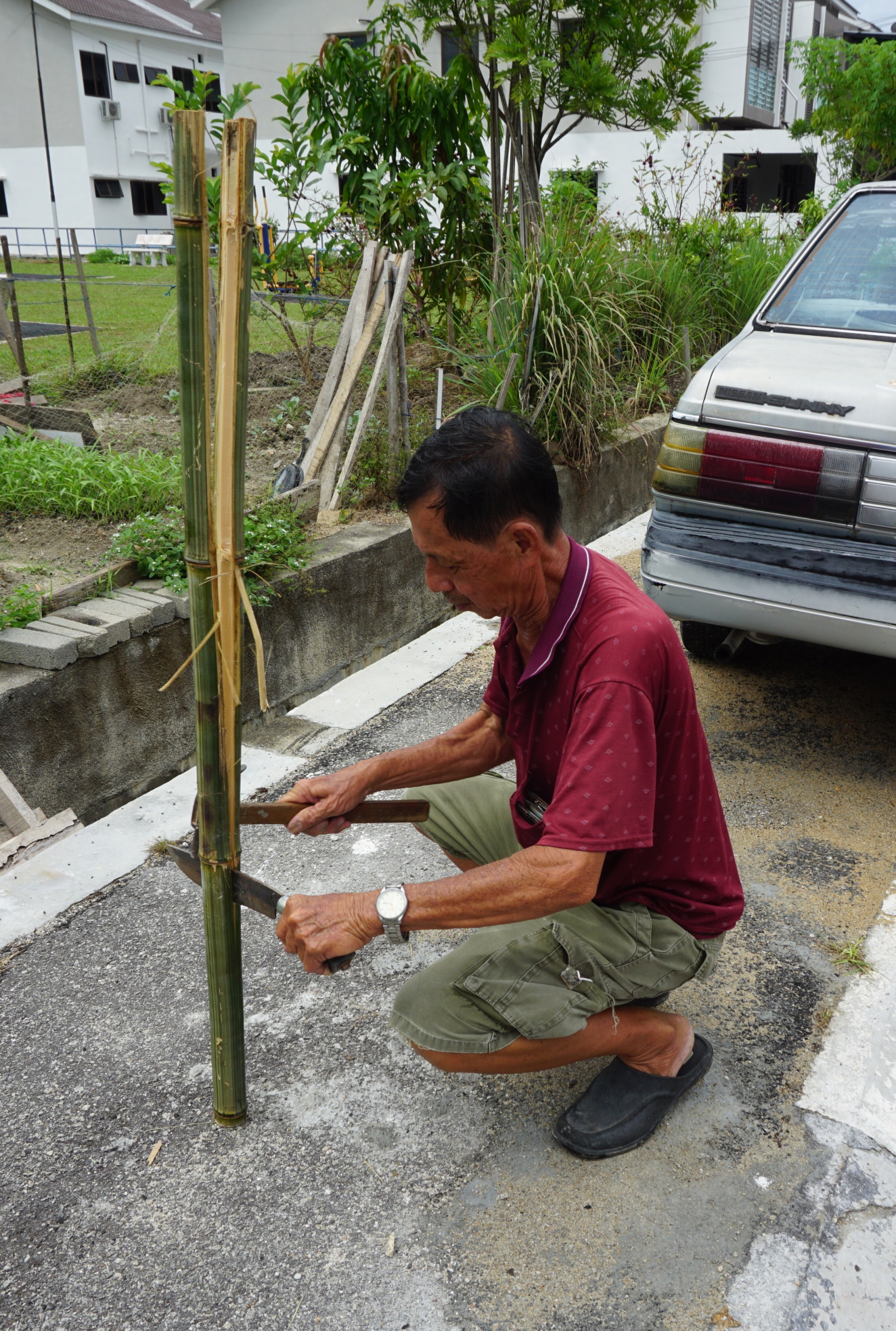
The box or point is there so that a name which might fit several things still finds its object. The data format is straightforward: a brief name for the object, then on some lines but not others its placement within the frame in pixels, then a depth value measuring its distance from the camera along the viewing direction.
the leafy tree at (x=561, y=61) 6.59
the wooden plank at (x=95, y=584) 3.90
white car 3.16
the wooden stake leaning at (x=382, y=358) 5.43
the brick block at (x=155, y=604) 3.95
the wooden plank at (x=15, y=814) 3.31
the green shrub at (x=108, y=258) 26.61
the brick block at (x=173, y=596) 4.04
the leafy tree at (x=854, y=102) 11.55
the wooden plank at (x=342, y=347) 5.45
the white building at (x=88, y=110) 27.84
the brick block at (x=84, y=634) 3.67
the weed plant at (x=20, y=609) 3.67
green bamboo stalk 1.57
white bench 25.20
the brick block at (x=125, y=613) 3.85
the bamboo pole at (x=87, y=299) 8.09
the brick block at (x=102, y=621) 3.77
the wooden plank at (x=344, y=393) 5.34
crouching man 1.72
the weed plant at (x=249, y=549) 4.23
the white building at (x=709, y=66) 21.58
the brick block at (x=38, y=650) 3.56
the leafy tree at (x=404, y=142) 6.40
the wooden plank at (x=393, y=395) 5.54
